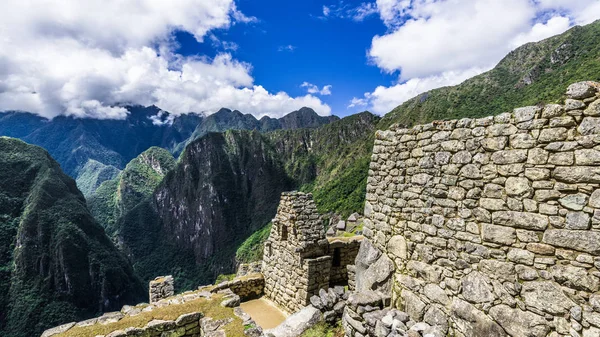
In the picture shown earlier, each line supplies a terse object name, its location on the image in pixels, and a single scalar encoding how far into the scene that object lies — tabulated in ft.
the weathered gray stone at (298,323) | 17.83
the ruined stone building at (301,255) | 23.50
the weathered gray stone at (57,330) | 18.22
